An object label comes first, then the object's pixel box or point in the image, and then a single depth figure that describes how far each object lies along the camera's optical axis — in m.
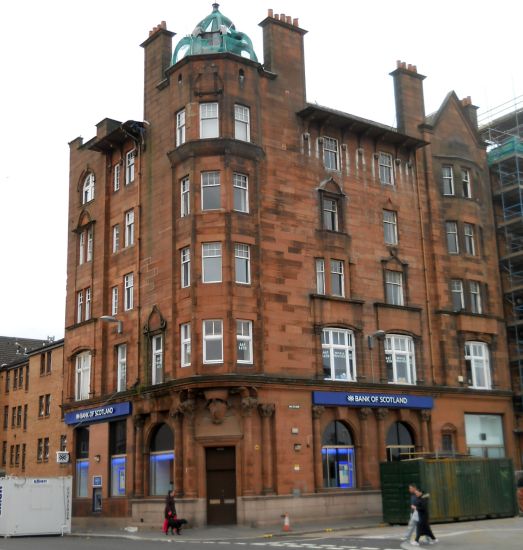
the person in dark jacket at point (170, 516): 33.03
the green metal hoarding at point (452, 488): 33.09
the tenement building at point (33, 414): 57.31
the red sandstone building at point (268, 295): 36.72
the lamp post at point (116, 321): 41.78
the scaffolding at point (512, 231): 47.72
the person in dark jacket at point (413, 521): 24.88
